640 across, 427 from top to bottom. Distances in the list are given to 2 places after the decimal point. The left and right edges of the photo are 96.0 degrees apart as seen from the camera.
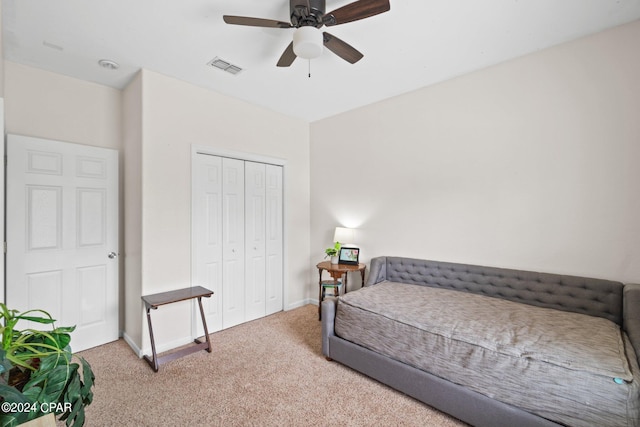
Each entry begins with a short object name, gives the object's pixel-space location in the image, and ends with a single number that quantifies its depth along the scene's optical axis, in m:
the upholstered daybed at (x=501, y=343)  1.54
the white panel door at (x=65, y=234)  2.50
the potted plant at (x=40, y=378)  0.83
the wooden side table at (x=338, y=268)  3.33
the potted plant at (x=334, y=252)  3.64
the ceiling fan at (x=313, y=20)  1.70
